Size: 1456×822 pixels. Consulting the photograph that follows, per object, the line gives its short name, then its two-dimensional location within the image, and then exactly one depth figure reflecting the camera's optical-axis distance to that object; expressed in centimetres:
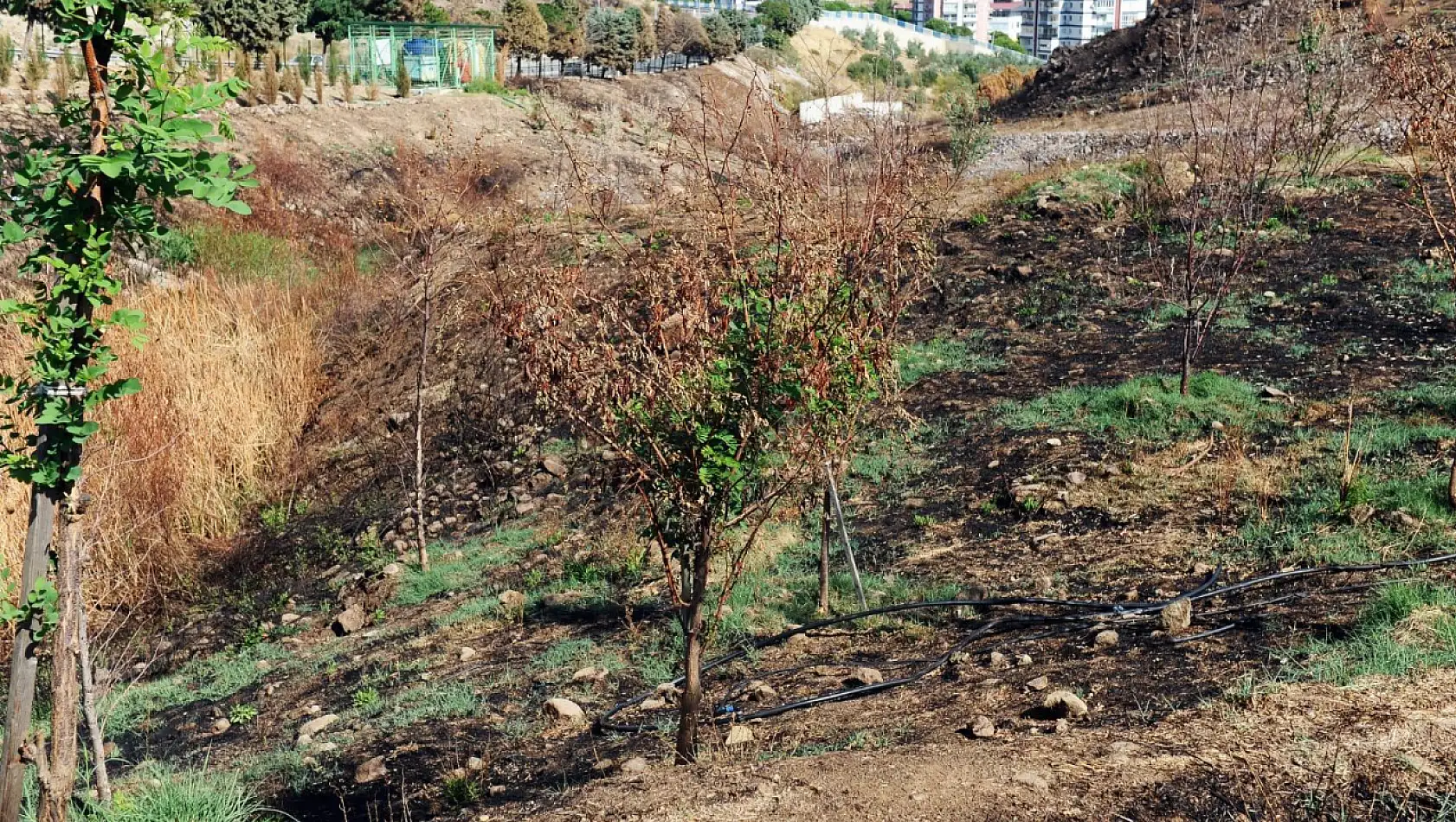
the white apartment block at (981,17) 13225
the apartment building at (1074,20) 12181
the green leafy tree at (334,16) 3709
